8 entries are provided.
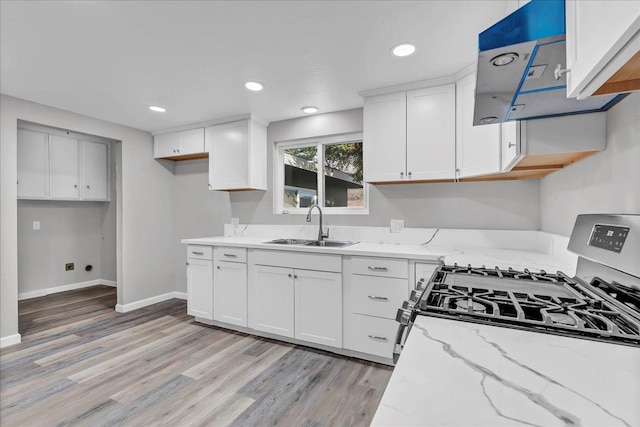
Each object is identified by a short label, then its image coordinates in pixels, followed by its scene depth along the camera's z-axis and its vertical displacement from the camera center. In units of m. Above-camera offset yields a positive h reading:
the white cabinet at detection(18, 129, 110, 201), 3.79 +0.58
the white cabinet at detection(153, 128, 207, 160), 3.70 +0.82
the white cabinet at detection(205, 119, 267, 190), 3.37 +0.62
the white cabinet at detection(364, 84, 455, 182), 2.46 +0.64
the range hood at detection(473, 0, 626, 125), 0.81 +0.45
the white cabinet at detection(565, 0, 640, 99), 0.52 +0.32
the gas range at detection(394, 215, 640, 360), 0.75 -0.28
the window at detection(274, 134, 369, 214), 3.26 +0.39
